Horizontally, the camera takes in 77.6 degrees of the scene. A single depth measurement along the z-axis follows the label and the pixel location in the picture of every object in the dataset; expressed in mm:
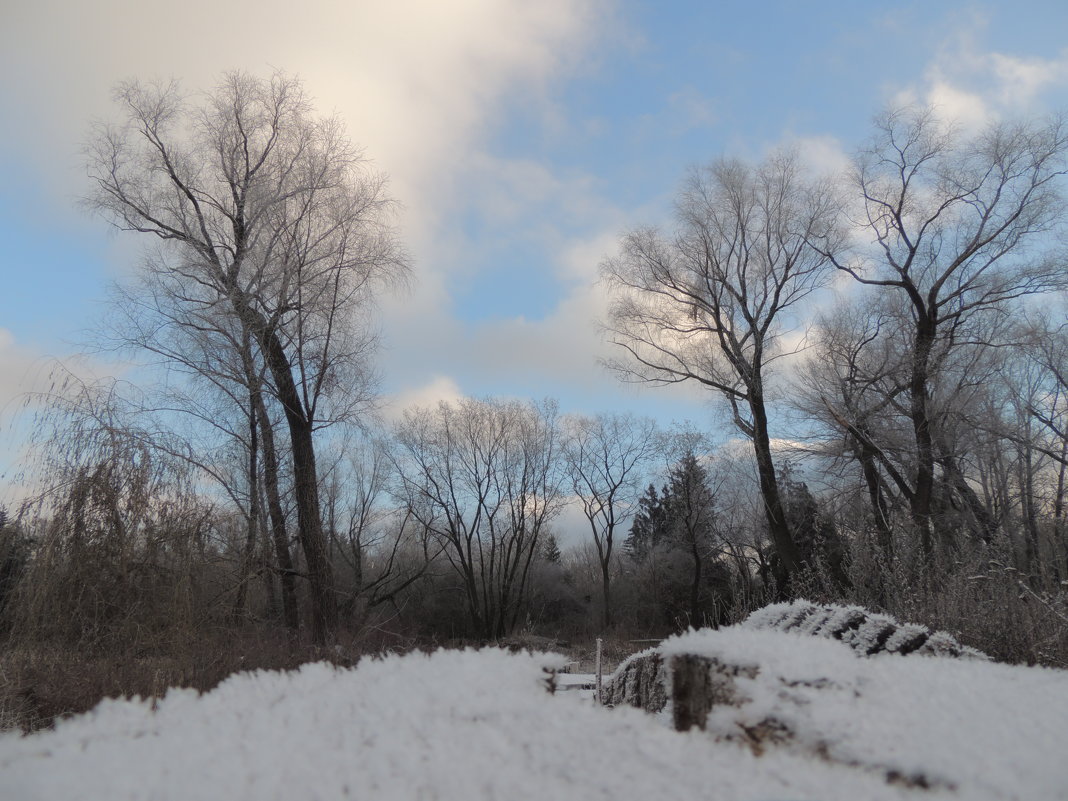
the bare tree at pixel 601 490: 33312
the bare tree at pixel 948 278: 15734
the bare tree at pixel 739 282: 16688
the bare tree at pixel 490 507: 31141
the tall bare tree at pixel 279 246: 12391
